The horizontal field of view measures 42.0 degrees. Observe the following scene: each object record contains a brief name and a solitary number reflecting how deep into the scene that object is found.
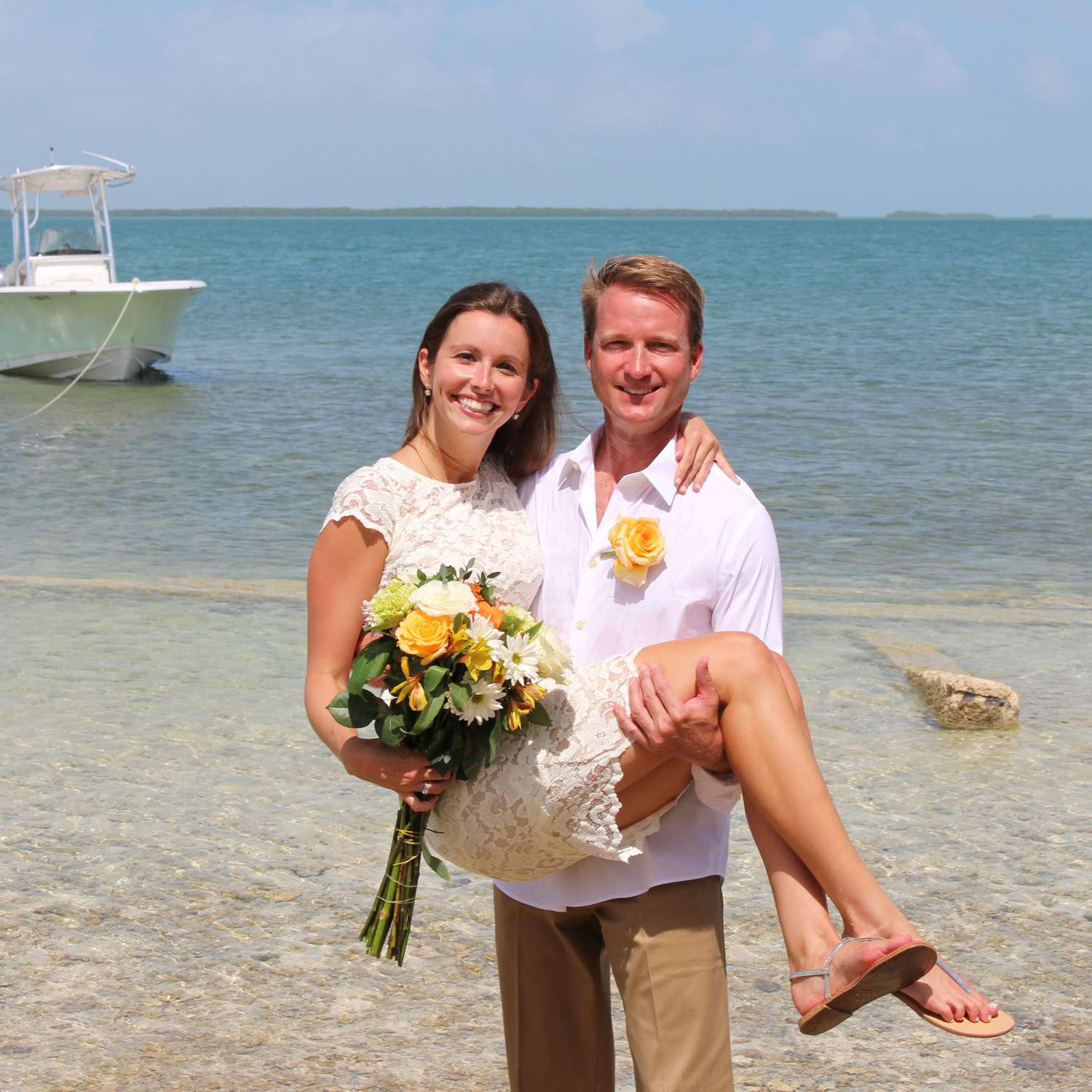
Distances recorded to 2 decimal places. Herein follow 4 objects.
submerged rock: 6.45
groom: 2.75
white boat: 23.14
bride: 2.57
